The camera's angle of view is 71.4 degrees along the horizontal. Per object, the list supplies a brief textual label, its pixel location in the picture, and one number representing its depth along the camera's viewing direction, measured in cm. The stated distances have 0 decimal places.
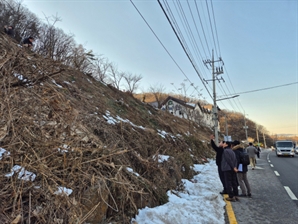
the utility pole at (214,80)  2054
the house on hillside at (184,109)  4744
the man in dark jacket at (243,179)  650
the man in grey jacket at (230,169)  608
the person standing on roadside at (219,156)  701
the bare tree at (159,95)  4723
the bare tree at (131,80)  3722
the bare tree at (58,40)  1866
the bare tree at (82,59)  1824
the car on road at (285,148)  2447
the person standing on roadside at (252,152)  1259
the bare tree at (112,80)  3433
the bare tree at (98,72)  3030
